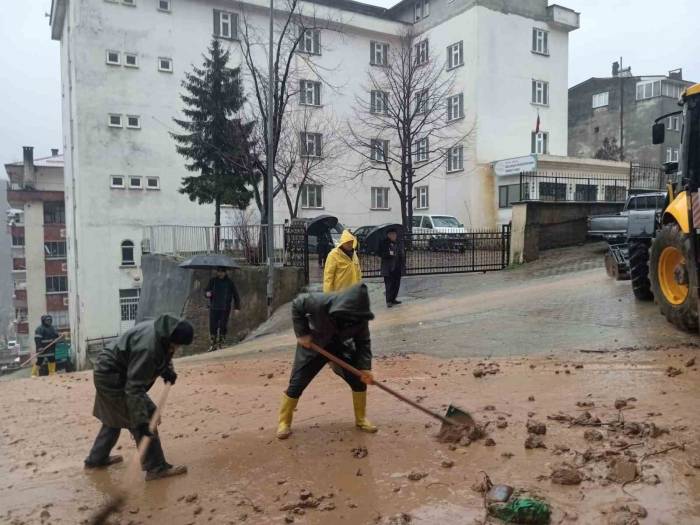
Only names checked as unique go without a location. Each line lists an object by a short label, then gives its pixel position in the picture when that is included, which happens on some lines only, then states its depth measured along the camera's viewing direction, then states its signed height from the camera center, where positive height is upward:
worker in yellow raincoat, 7.37 -0.41
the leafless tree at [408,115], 25.03 +5.84
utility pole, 13.62 +0.51
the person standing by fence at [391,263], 11.37 -0.60
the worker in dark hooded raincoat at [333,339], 4.42 -0.87
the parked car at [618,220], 15.77 +0.37
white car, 16.77 -0.22
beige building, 37.25 +0.51
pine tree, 20.25 +3.72
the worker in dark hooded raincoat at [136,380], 4.05 -1.06
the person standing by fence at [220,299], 11.28 -1.27
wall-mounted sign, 25.64 +3.17
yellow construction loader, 6.97 -0.07
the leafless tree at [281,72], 17.84 +6.54
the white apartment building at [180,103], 25.22 +6.47
